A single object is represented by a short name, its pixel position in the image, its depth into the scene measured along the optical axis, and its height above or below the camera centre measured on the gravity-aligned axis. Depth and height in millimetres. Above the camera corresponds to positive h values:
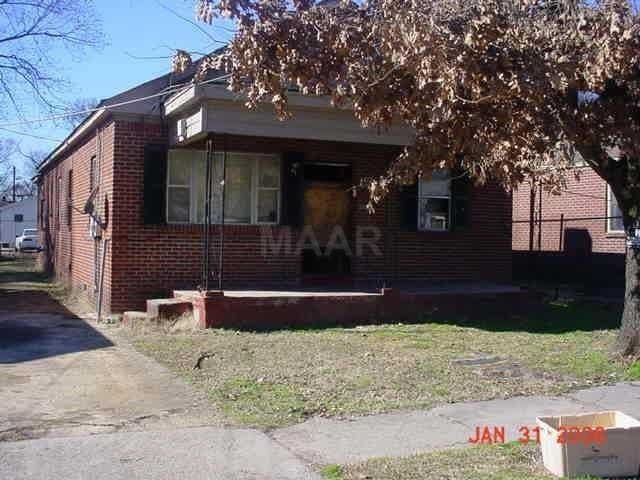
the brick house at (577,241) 18250 -190
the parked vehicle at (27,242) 50344 -1345
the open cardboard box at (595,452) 5332 -1457
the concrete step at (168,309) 12203 -1293
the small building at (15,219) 69125 +155
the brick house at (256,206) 13086 +380
